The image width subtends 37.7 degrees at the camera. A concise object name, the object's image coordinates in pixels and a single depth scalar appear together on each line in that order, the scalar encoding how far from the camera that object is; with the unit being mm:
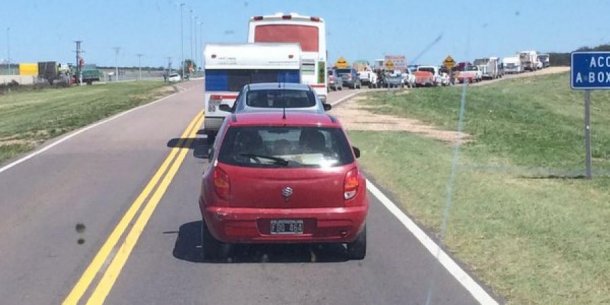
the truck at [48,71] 110938
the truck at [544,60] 118600
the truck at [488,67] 89000
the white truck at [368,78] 71375
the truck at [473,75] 74438
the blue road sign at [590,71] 15695
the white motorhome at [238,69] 21672
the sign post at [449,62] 50484
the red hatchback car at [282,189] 8727
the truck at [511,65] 100812
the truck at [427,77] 71500
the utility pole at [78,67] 111400
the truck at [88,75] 111638
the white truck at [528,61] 107331
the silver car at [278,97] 16594
